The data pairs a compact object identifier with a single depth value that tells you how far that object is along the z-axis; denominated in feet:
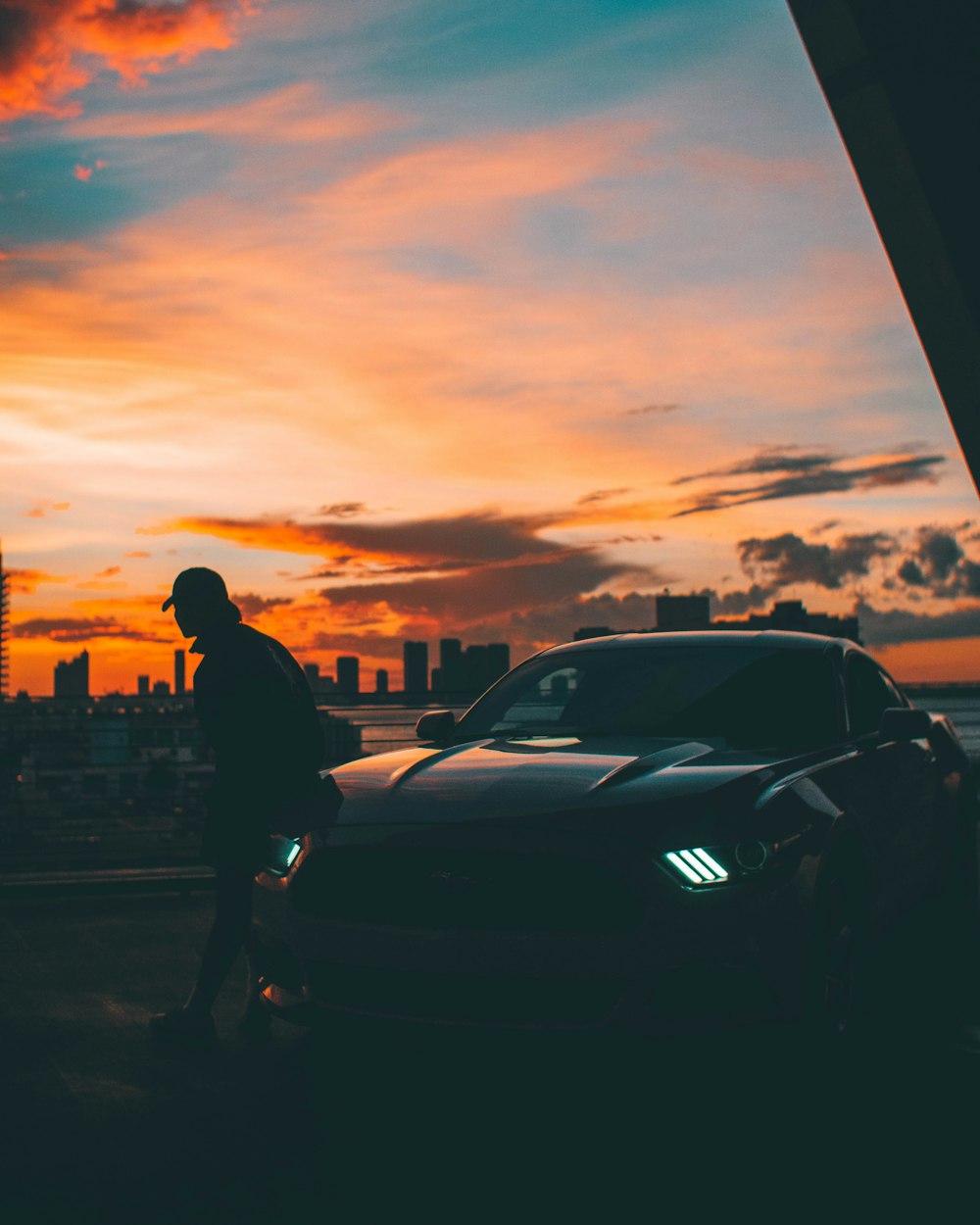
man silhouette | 16.49
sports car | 12.58
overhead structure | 27.27
